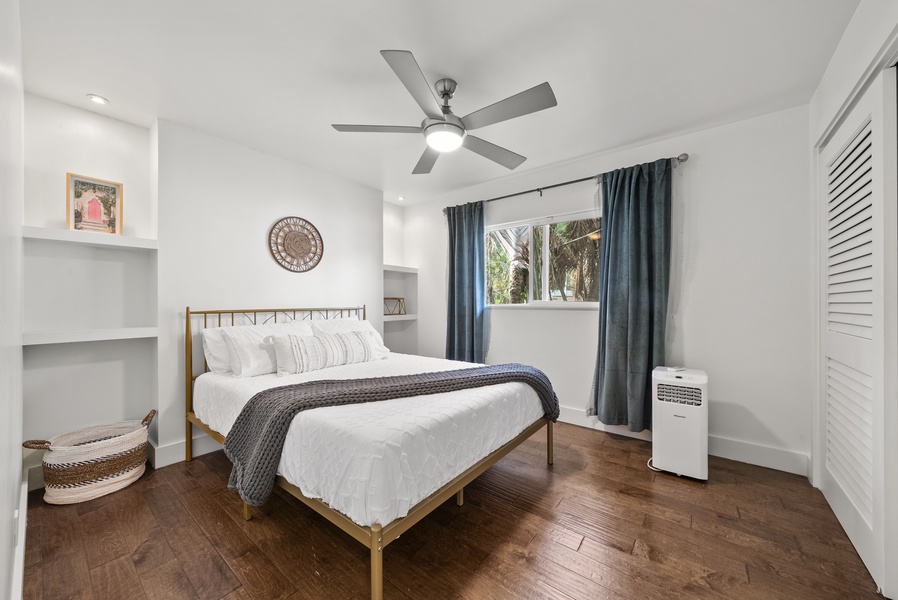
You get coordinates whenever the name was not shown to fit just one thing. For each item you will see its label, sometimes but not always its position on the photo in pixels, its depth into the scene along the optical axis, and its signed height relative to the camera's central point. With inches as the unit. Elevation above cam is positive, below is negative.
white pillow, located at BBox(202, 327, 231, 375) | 107.5 -17.4
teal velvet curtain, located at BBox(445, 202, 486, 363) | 163.9 +6.2
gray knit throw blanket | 69.9 -22.6
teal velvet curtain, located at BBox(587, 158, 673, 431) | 117.8 +3.7
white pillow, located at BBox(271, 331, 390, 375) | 107.3 -17.8
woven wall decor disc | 134.4 +20.4
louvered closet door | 59.6 -3.8
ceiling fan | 67.4 +40.6
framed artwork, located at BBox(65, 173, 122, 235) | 98.4 +25.8
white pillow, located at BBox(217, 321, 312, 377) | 104.1 -16.6
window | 141.5 +15.6
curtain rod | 115.9 +46.1
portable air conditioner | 96.9 -34.6
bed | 56.4 -28.7
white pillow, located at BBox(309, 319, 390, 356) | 132.3 -11.7
